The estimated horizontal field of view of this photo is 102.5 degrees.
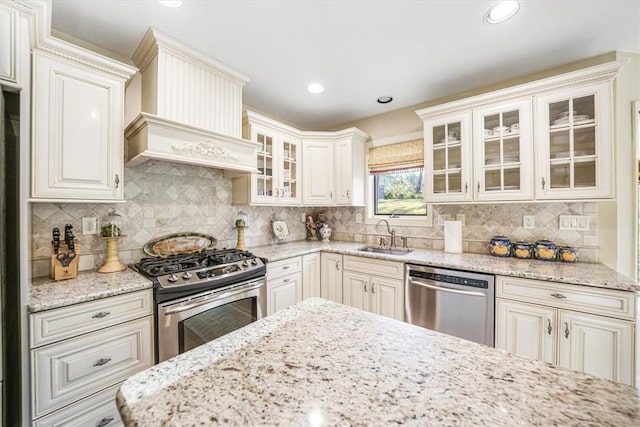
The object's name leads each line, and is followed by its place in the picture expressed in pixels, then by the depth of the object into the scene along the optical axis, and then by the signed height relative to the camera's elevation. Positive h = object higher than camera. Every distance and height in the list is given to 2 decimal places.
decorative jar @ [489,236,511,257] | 2.30 -0.30
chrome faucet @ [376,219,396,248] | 3.03 -0.22
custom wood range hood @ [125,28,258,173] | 1.77 +0.84
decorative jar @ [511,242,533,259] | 2.21 -0.32
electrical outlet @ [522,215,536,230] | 2.30 -0.08
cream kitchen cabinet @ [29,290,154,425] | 1.27 -0.76
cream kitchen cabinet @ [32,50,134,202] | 1.46 +0.52
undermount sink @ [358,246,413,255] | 2.76 -0.41
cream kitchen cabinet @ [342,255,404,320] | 2.39 -0.71
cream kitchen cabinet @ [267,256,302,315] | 2.42 -0.68
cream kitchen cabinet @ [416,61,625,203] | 1.87 +0.60
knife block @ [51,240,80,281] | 1.58 -0.32
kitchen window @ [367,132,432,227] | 2.97 +0.41
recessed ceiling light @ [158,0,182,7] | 1.50 +1.25
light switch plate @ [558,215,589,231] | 2.09 -0.07
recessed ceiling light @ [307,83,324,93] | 2.53 +1.27
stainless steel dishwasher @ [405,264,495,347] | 1.95 -0.72
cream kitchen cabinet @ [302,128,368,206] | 3.16 +0.58
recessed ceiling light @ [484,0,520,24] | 1.52 +1.24
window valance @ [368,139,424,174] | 2.93 +0.69
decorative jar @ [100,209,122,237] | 1.81 -0.07
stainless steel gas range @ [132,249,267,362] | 1.65 -0.58
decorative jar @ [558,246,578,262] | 2.05 -0.33
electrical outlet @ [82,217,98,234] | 1.83 -0.07
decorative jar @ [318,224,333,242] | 3.48 -0.24
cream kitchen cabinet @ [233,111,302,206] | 2.61 +0.53
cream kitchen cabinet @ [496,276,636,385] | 1.53 -0.73
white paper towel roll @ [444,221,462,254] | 2.54 -0.23
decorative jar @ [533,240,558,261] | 2.12 -0.31
